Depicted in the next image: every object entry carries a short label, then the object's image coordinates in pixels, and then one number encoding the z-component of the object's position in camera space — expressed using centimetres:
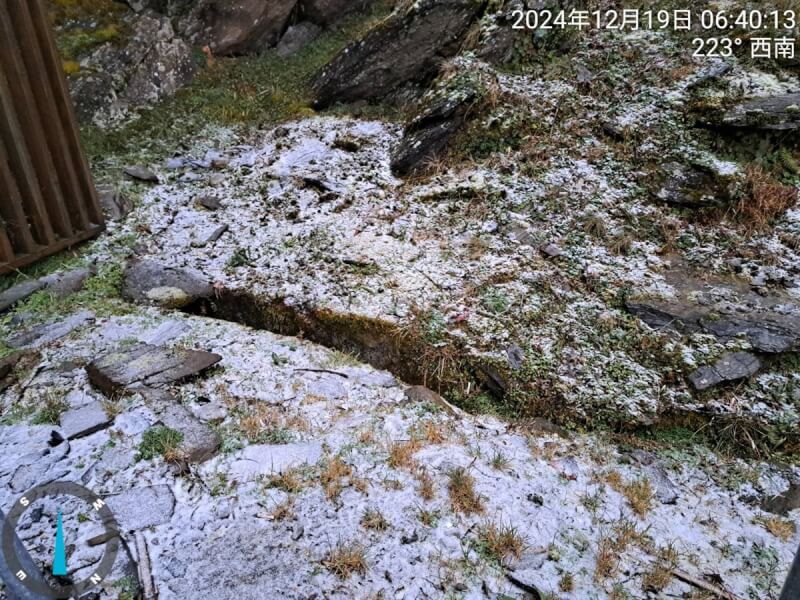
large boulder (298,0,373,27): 929
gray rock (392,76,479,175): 618
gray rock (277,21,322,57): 907
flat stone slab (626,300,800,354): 393
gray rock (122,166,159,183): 639
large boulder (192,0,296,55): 848
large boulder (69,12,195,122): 705
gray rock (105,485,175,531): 266
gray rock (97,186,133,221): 579
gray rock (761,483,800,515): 330
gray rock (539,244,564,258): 489
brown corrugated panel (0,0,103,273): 436
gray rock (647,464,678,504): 327
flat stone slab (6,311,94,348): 408
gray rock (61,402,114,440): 318
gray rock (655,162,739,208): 509
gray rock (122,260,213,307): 478
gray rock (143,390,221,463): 311
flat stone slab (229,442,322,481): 305
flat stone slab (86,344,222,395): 357
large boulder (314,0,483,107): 712
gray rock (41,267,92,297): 469
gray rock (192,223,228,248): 548
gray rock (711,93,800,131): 513
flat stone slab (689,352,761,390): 382
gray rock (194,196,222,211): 603
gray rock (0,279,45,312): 446
